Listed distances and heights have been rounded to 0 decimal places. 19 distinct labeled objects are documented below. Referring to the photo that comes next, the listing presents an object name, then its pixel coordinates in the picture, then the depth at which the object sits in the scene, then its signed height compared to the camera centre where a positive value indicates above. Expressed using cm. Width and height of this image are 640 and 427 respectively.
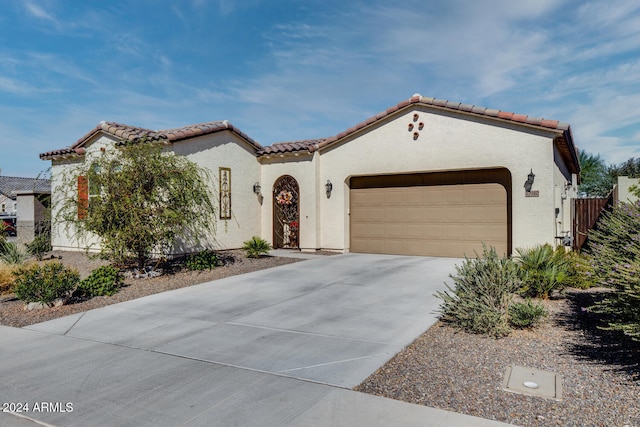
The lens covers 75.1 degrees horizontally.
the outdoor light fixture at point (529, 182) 1097 +85
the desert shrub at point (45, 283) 738 -120
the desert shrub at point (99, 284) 834 -139
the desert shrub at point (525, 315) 552 -134
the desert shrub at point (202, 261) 1078 -120
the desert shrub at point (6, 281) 905 -140
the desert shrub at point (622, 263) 419 -59
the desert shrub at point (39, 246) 1403 -103
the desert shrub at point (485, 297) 540 -113
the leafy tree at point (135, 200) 966 +40
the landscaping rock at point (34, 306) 740 -159
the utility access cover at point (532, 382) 375 -160
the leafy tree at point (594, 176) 3047 +282
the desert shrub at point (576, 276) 795 -121
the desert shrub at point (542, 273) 725 -103
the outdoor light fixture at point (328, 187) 1427 +96
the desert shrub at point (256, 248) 1256 -98
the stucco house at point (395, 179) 1127 +113
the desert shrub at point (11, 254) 1130 -105
